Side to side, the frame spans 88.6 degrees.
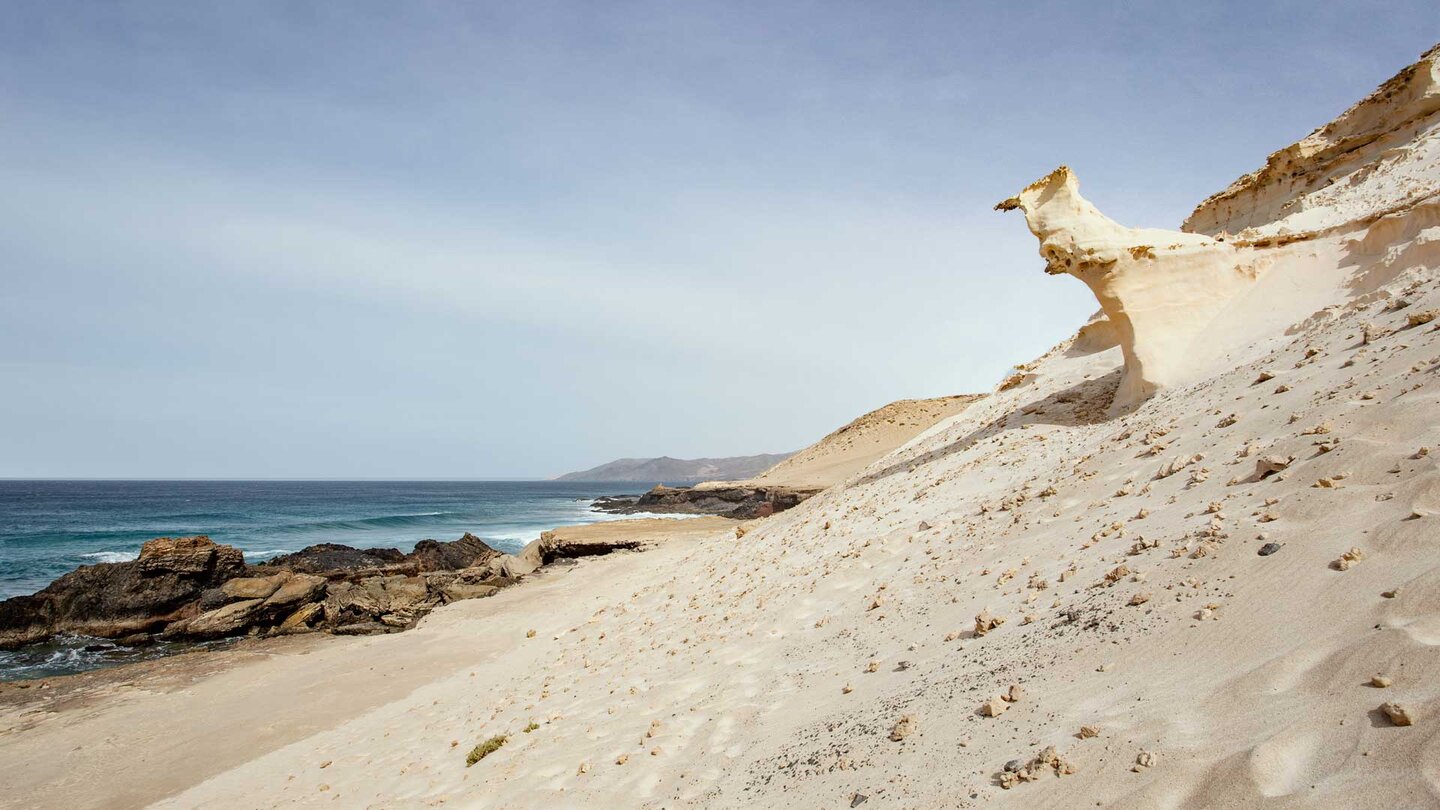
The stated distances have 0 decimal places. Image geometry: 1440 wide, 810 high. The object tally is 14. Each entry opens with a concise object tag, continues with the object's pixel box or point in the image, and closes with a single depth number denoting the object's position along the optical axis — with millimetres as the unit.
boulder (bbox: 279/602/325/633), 18375
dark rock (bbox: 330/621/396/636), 17750
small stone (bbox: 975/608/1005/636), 5727
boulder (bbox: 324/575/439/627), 18922
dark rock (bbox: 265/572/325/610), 19453
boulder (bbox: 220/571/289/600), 19906
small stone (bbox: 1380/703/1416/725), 2812
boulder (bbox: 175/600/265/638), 18625
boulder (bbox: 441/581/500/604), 19734
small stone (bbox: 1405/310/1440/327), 7523
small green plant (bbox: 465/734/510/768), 7031
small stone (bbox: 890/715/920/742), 4523
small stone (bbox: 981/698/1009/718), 4312
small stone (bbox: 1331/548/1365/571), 4223
